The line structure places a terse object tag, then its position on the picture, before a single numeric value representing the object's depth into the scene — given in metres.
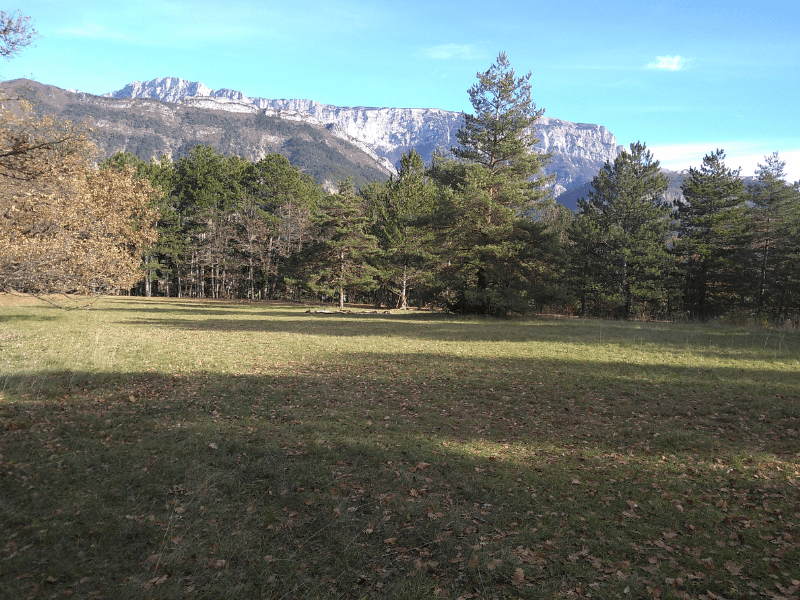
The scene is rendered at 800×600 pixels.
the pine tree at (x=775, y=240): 35.41
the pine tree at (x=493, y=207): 28.23
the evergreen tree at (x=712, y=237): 37.00
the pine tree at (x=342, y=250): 40.22
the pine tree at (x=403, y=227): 43.12
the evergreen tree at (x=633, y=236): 35.72
